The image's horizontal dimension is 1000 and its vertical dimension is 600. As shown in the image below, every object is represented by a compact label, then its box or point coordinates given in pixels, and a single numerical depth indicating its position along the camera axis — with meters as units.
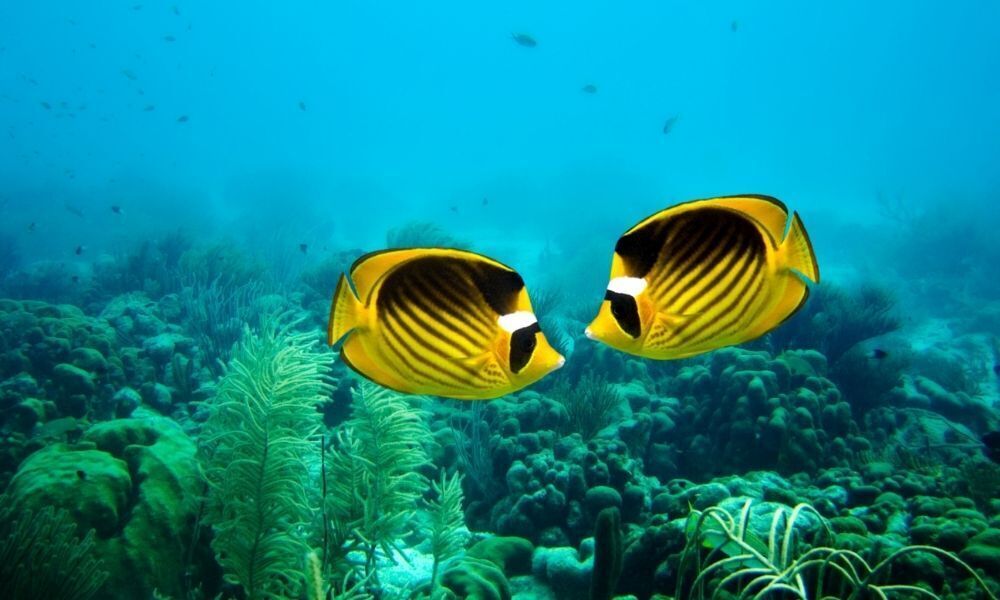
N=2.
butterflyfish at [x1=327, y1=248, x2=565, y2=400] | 0.99
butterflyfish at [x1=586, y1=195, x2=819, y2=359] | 0.93
